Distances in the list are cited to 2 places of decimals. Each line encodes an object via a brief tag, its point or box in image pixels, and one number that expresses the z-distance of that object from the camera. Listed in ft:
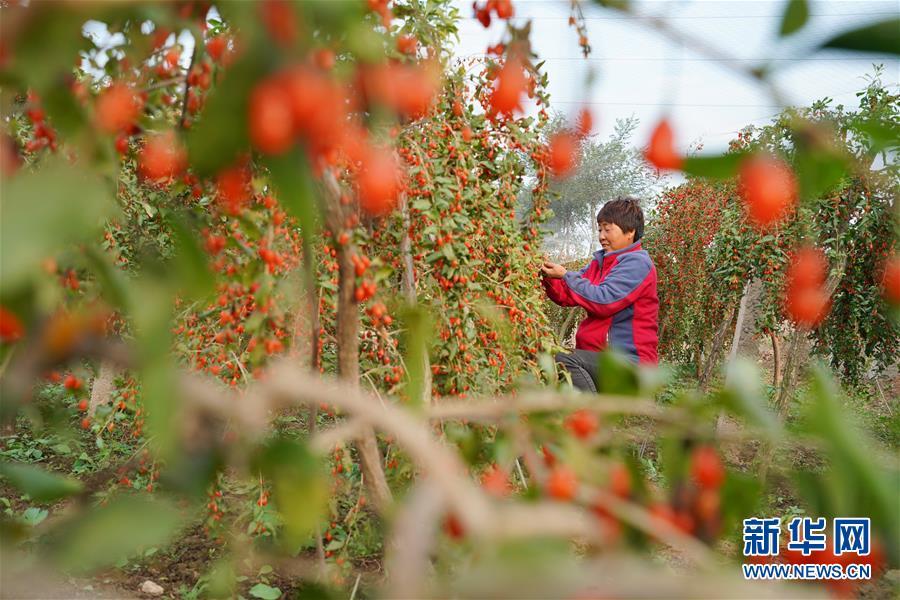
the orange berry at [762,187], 1.44
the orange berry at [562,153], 6.11
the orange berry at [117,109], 1.52
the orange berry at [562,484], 1.20
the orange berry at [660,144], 2.41
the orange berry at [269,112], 1.00
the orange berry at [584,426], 1.43
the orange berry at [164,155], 2.10
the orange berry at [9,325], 1.11
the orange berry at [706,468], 1.36
